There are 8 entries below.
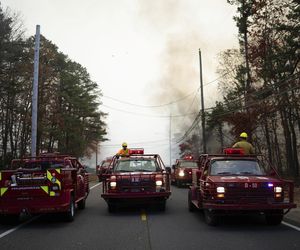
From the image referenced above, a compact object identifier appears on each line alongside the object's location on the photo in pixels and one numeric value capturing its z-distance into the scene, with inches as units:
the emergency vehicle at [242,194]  237.8
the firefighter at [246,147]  319.3
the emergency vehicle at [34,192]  259.6
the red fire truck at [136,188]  309.0
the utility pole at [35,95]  510.7
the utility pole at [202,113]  926.5
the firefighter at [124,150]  394.8
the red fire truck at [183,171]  621.6
